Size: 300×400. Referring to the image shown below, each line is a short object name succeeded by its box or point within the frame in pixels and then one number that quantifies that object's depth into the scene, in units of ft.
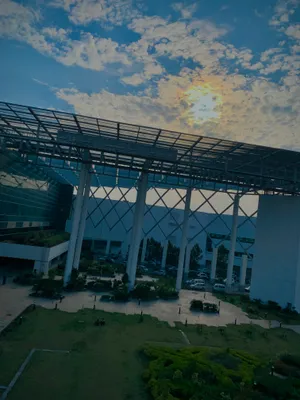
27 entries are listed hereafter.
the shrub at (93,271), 96.48
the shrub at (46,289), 63.75
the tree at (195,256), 138.88
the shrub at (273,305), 75.81
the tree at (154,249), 148.05
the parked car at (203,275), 125.71
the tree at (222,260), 142.41
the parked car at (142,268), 118.15
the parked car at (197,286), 95.86
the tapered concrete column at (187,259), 127.34
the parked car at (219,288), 96.78
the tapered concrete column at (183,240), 87.40
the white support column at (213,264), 120.16
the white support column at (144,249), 139.76
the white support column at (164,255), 135.13
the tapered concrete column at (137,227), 81.50
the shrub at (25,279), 72.28
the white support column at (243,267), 117.70
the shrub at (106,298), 67.68
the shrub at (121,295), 67.82
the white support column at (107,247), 147.83
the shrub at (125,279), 80.50
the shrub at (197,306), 67.67
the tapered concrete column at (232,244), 101.41
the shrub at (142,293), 71.67
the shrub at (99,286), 75.25
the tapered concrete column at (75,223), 74.69
